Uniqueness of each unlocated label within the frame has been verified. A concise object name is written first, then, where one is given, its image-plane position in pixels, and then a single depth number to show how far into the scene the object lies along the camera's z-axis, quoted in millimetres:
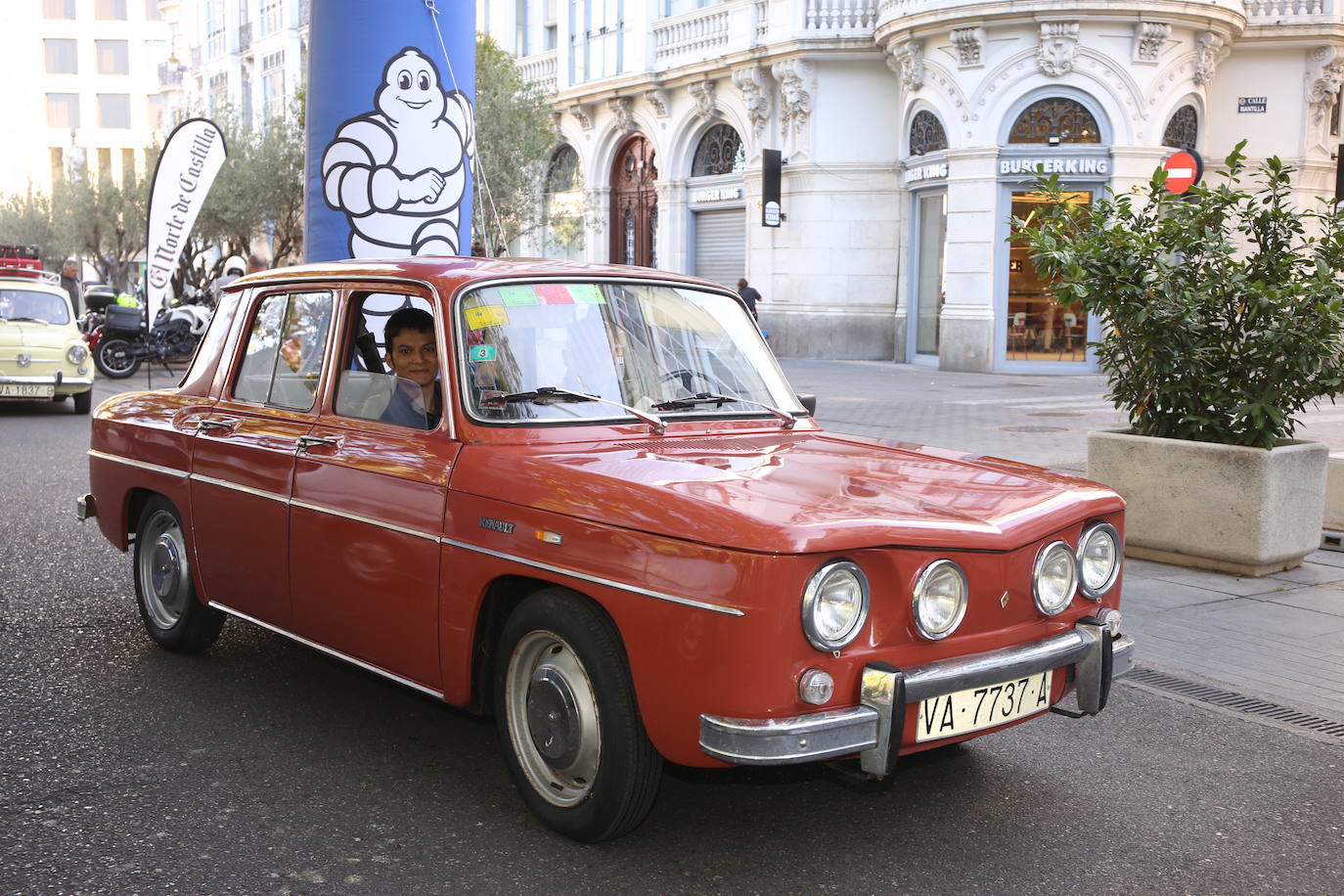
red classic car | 3307
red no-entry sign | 14867
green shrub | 7469
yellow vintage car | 16078
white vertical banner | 18469
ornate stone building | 23922
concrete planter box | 7516
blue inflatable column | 9625
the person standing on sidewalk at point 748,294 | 24531
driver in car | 4336
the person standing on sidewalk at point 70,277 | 26948
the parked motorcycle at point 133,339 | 22578
